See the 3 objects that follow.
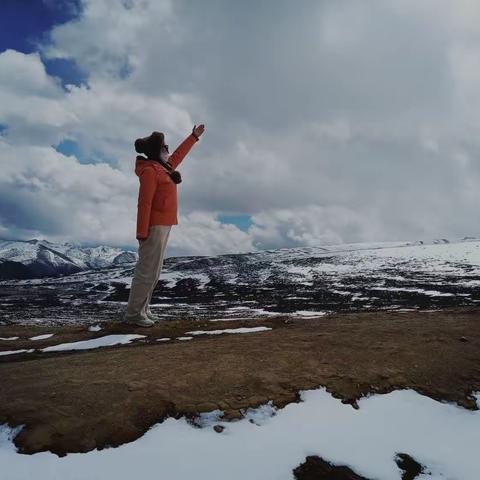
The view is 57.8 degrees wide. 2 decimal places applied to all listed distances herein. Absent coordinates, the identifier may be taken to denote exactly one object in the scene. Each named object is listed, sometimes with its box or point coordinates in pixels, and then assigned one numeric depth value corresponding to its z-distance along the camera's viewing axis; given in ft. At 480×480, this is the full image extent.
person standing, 33.99
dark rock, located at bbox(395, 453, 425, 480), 14.57
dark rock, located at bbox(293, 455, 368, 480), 14.14
